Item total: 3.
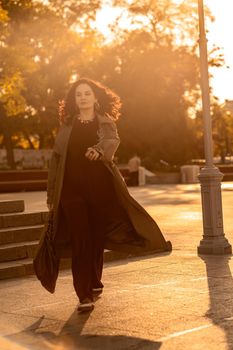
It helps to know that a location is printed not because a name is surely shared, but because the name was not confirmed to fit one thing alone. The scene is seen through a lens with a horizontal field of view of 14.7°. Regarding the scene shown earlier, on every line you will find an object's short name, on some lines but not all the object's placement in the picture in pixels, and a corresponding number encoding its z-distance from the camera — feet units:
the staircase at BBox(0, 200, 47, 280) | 33.15
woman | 24.20
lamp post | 37.31
